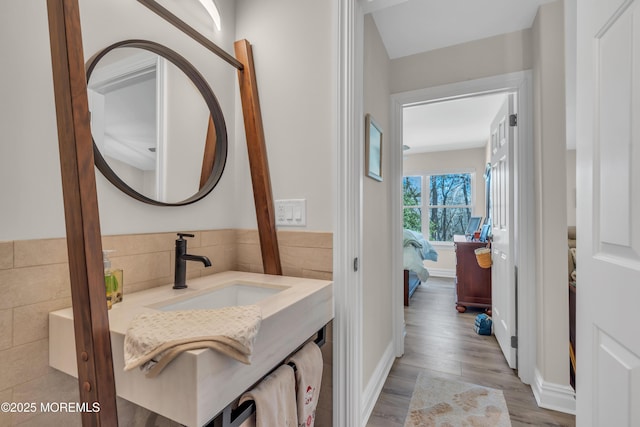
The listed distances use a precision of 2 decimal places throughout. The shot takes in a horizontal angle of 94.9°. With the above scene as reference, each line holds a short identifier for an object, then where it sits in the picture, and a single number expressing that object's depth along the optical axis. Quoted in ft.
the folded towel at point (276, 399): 2.53
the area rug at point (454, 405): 5.41
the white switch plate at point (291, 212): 4.30
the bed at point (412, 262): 12.26
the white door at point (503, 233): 7.13
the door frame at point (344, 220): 4.03
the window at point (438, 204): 18.63
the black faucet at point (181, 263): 3.59
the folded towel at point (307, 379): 3.10
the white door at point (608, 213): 2.27
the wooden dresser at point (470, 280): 11.34
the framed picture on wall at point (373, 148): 5.43
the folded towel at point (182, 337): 1.98
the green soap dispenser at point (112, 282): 2.80
